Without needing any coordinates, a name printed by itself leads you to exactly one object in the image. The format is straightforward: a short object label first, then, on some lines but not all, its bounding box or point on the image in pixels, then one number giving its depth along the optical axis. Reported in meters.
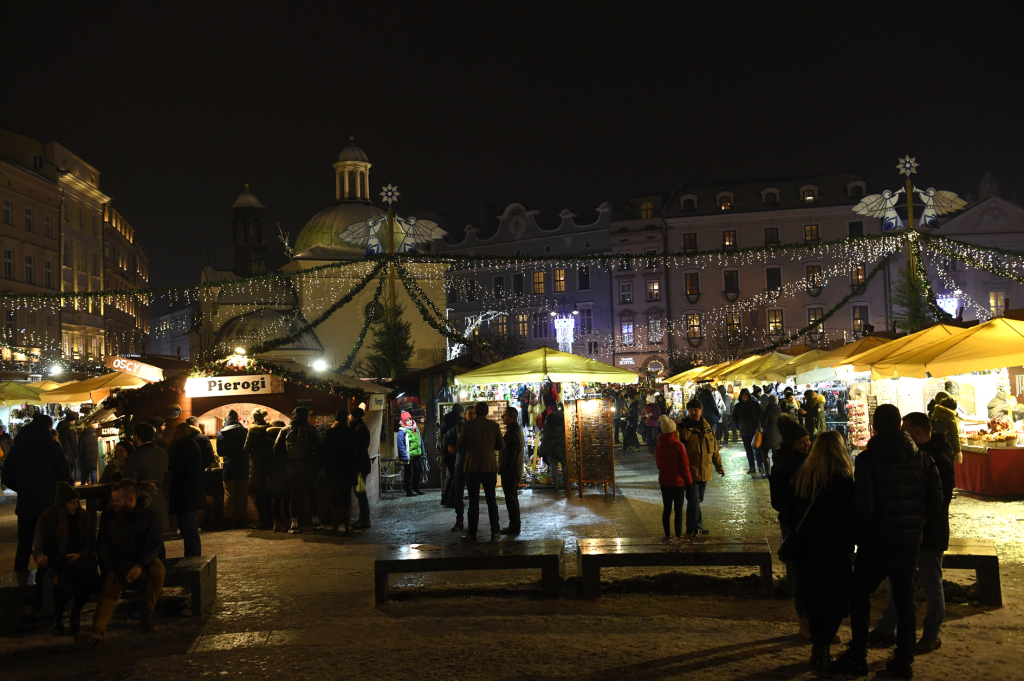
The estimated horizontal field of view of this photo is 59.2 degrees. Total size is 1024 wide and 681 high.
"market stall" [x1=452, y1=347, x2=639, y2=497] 14.70
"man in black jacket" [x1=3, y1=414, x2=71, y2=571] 9.22
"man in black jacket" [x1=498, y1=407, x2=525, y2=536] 10.98
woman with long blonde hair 5.44
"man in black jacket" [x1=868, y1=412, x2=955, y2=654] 5.80
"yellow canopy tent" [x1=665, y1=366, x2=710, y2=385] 28.59
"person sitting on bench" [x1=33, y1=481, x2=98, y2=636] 6.99
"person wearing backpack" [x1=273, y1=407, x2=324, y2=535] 11.95
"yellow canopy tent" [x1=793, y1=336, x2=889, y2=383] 17.95
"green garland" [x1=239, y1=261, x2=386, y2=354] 21.66
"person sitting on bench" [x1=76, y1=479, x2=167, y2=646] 6.77
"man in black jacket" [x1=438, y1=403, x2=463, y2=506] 12.47
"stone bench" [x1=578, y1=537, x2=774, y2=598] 7.25
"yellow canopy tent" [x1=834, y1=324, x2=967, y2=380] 14.99
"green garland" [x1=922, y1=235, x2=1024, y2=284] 20.50
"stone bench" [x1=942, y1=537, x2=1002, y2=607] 6.79
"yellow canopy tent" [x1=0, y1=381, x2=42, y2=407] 20.77
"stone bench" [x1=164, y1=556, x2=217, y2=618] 7.34
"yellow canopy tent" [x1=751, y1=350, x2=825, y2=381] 20.45
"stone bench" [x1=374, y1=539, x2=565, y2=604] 7.51
